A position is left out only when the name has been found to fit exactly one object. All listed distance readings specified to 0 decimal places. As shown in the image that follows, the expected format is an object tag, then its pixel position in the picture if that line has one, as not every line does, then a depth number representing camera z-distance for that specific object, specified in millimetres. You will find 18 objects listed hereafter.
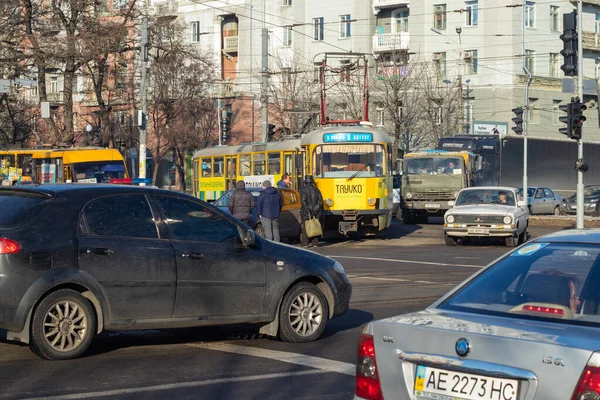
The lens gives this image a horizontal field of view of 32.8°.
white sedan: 26406
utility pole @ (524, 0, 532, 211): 59250
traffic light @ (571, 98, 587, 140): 27219
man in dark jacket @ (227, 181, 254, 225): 24297
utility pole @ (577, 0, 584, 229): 27734
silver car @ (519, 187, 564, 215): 46688
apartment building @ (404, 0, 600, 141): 62375
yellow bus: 41062
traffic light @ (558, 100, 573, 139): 27312
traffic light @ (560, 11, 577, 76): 24828
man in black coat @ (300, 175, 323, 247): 26144
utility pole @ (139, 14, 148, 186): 37062
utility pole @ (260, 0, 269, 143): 41716
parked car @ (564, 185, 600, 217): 46375
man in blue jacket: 24047
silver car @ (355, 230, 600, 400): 4434
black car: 8828
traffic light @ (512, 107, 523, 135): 41219
